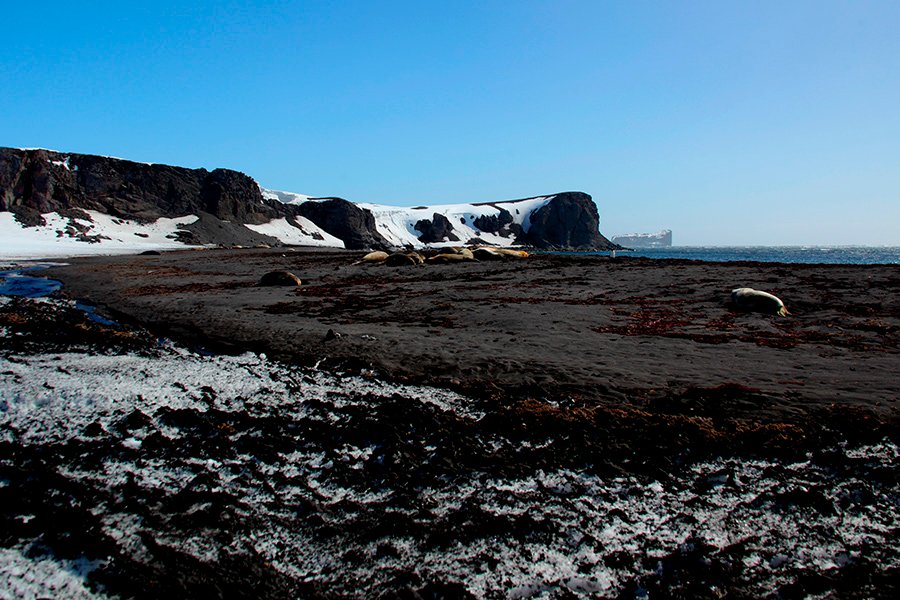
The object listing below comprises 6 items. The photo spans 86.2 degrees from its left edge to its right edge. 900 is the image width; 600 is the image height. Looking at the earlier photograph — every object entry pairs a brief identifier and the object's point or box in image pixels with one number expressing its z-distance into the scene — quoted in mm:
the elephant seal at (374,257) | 27161
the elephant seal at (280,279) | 17109
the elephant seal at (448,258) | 26328
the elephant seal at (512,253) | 31003
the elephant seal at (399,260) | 25175
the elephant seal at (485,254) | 28684
